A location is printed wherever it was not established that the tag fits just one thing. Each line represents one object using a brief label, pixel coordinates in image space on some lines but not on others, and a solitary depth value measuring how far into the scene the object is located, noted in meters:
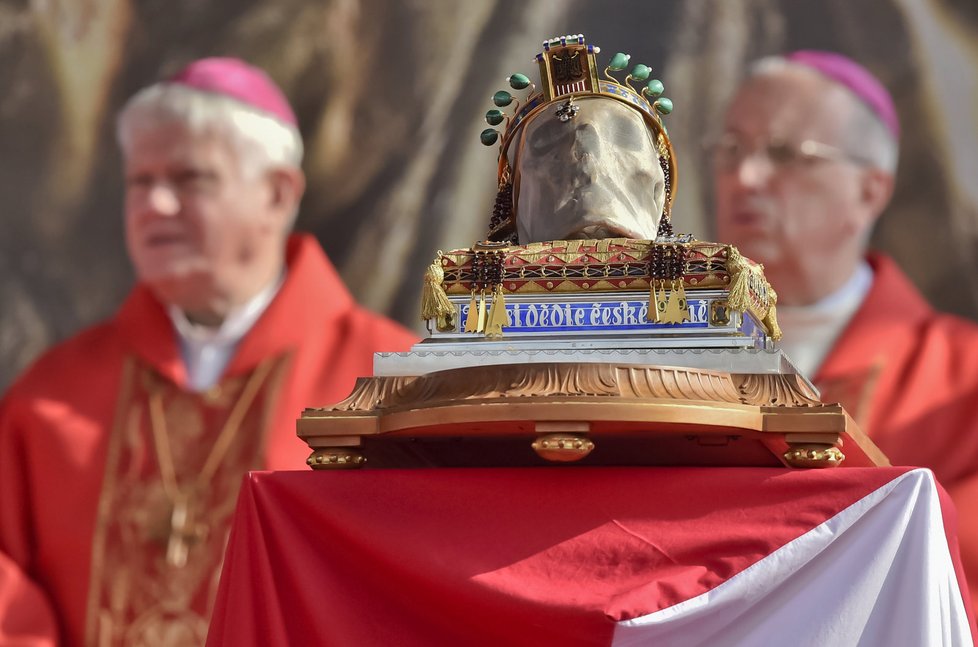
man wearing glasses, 9.46
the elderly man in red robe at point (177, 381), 9.42
